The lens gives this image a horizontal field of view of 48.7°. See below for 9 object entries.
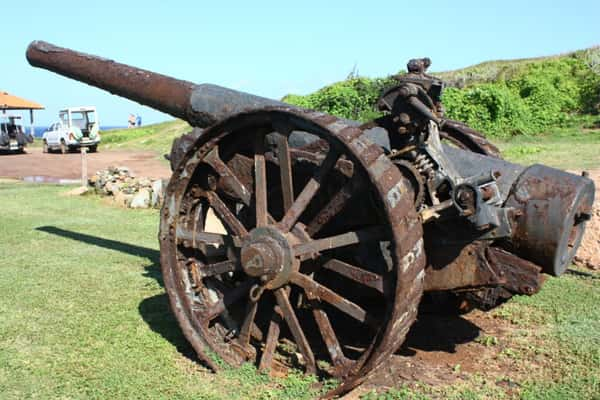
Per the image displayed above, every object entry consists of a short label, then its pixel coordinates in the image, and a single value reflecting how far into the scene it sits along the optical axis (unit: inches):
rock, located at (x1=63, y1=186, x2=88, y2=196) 566.9
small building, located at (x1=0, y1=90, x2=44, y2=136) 1336.5
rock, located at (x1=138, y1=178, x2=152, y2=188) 535.8
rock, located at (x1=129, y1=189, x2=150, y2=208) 492.4
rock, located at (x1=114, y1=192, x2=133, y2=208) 502.6
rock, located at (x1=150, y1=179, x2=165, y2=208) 491.8
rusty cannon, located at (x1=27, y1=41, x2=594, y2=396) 148.4
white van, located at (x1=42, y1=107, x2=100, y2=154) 1193.4
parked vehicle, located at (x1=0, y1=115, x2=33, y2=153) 1194.0
